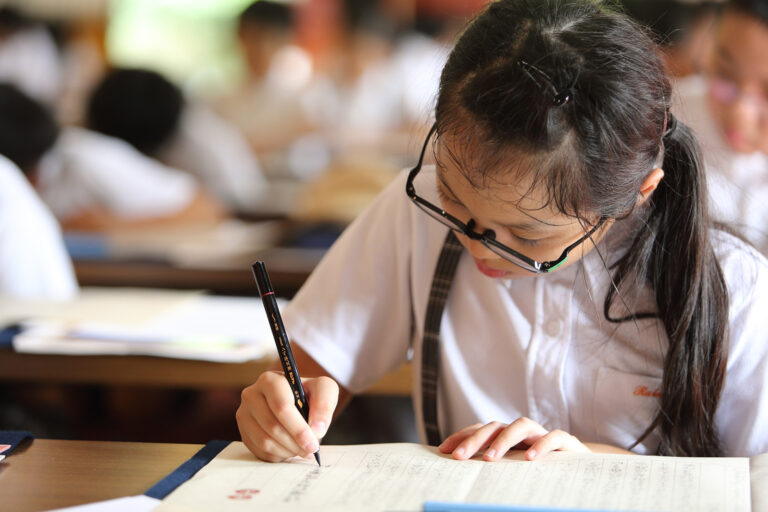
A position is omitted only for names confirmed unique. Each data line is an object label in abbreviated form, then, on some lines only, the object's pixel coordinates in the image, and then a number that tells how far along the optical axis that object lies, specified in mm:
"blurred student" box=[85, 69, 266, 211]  3250
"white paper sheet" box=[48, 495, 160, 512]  1113
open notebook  1109
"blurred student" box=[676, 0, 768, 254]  1782
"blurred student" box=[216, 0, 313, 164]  5297
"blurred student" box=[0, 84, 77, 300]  1845
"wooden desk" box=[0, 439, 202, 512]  1136
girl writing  1162
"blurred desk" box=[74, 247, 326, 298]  1974
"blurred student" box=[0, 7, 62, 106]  7477
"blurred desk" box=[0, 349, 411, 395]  1477
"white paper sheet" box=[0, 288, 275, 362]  1500
